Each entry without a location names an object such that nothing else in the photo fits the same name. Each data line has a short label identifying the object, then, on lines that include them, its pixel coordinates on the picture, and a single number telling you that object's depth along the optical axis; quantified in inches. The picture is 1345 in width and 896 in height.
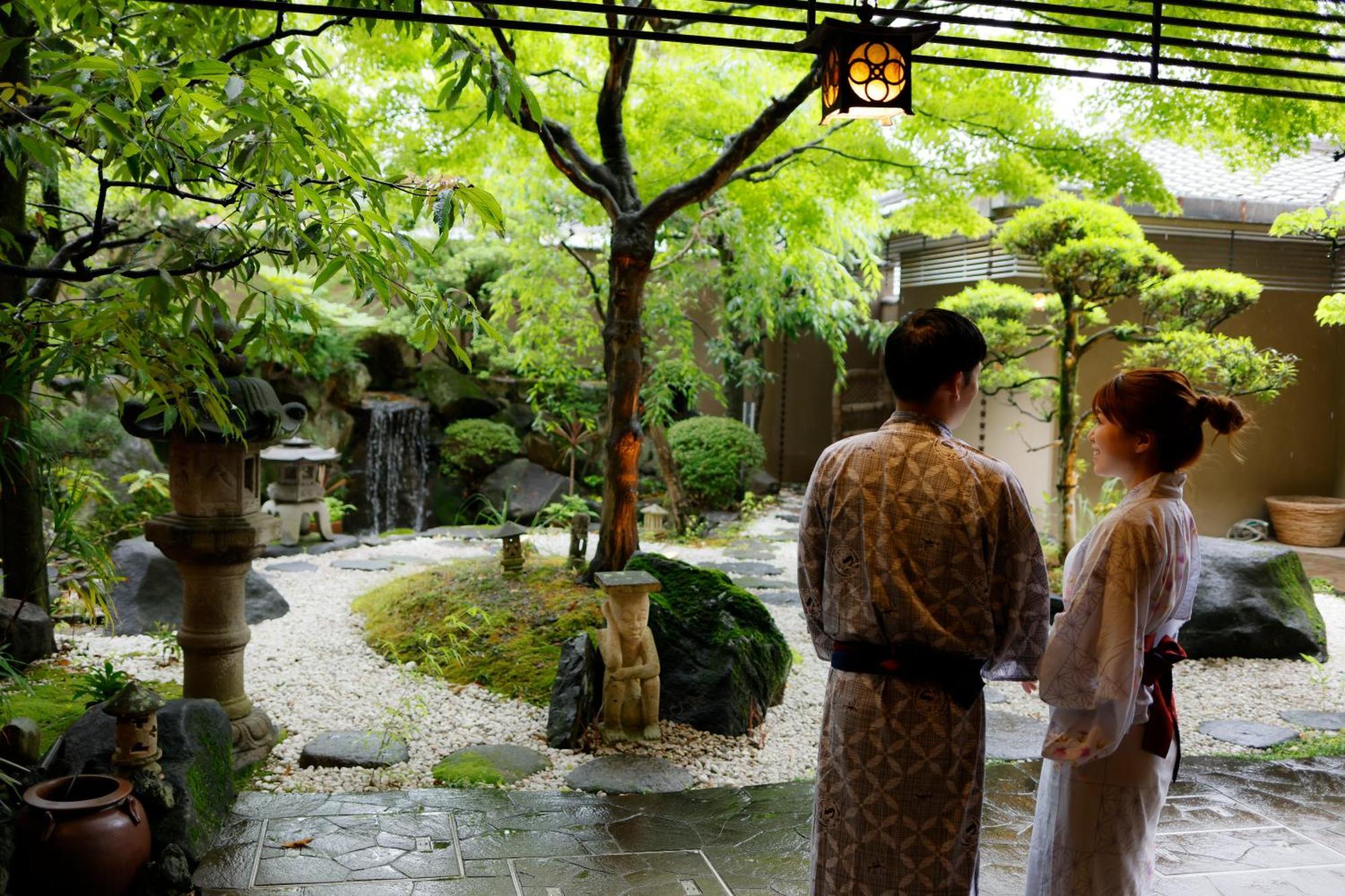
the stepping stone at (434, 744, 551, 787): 204.2
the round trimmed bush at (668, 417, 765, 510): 537.6
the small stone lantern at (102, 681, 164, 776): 153.9
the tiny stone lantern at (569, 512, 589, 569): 344.8
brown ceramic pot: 136.2
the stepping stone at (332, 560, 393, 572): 404.2
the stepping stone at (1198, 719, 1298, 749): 246.1
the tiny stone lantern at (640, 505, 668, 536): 487.5
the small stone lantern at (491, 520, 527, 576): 337.1
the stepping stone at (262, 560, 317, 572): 398.3
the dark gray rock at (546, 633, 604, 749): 222.7
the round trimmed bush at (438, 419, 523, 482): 569.6
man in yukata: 97.8
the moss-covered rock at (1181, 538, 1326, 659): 313.0
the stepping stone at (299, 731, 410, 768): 210.2
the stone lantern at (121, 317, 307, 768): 203.2
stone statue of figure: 221.9
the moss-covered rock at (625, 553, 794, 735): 234.7
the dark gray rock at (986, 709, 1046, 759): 228.8
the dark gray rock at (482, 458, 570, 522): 564.1
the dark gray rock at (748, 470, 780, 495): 612.4
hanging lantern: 163.5
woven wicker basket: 526.3
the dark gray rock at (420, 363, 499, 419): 601.0
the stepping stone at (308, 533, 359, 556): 438.9
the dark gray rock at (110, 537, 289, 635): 305.3
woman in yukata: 105.3
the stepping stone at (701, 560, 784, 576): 411.2
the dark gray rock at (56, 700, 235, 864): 155.9
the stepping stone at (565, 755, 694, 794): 200.5
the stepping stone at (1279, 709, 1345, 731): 258.6
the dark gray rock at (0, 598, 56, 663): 249.8
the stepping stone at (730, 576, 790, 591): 385.4
